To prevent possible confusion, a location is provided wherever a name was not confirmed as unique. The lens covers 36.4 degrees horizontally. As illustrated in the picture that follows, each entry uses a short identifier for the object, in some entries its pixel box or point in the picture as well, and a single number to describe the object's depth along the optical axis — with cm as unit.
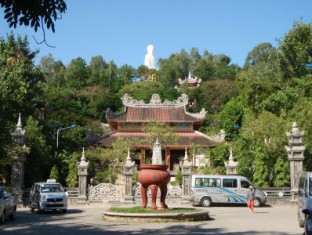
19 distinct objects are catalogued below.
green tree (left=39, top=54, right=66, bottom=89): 8494
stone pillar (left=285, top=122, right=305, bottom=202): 2841
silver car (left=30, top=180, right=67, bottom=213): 2436
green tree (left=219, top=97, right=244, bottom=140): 6016
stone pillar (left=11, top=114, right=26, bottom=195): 2928
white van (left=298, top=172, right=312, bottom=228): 1521
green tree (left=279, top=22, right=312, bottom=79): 4094
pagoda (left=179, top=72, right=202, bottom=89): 8481
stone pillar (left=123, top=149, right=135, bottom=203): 3055
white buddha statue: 13462
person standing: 2369
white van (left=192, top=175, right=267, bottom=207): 2894
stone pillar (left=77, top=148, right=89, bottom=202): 3044
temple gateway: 5181
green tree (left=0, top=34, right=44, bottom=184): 2753
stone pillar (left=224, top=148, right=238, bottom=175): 3157
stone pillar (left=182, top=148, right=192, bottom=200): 3114
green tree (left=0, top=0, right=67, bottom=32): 838
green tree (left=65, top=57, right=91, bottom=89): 8162
